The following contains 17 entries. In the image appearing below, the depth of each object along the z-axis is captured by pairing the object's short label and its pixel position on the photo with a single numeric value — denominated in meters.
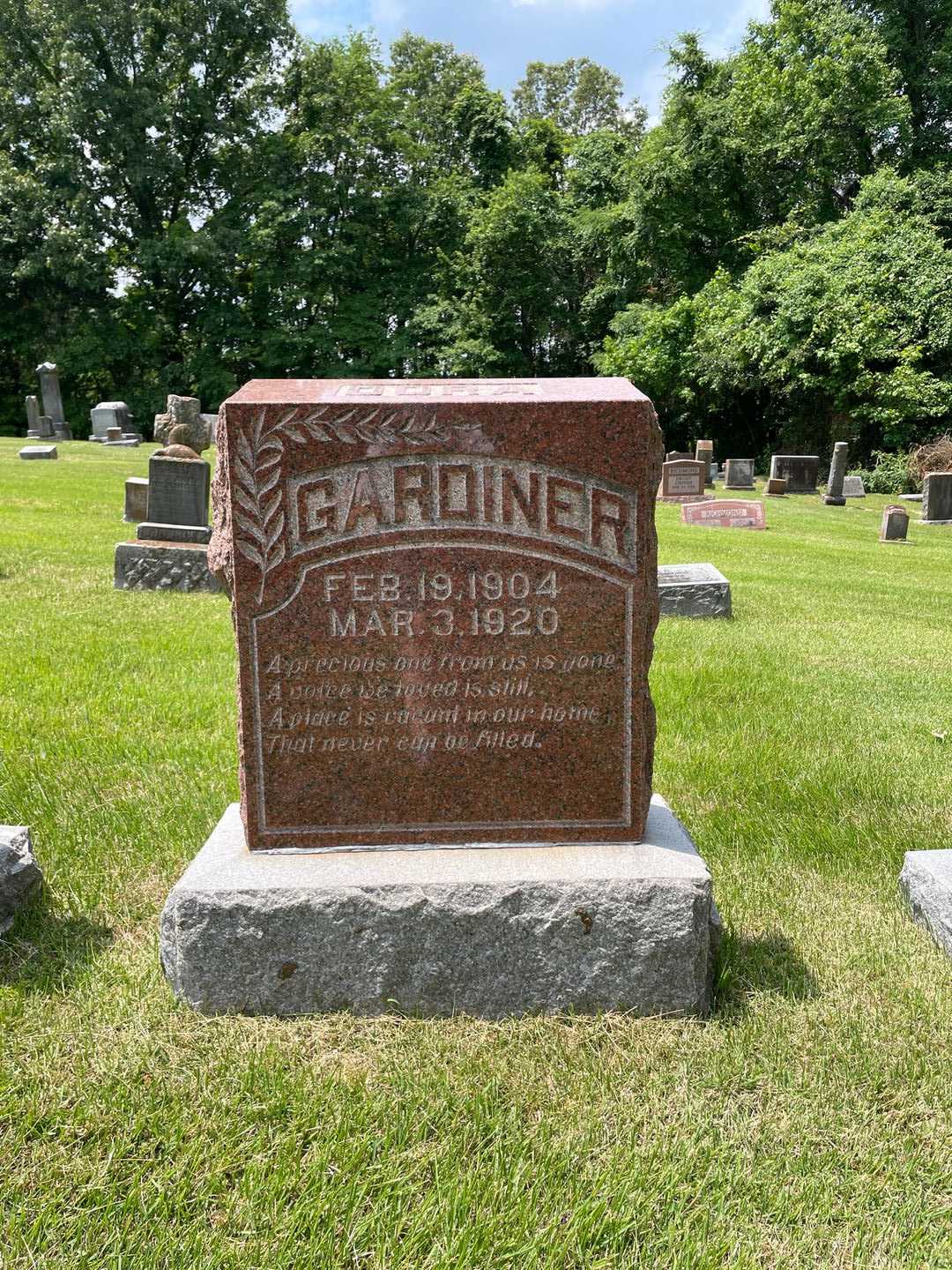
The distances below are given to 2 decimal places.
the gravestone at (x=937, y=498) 17.41
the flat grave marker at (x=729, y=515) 15.61
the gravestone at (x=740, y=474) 23.16
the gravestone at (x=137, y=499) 12.17
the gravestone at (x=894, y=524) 14.94
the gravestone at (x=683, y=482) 19.34
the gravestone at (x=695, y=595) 8.05
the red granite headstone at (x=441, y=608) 2.69
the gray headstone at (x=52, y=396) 27.78
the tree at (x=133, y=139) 31.28
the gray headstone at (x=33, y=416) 26.66
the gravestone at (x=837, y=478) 20.75
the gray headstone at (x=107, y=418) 27.20
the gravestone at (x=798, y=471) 22.92
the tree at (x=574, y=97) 41.75
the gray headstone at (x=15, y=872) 2.92
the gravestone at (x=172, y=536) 8.60
